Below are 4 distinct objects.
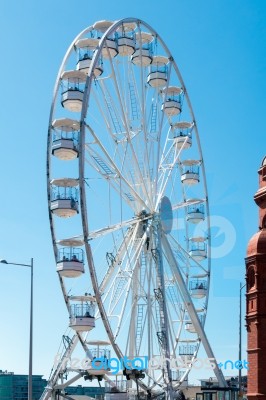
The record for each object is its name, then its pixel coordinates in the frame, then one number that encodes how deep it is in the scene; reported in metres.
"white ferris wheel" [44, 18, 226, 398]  45.16
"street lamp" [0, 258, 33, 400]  39.13
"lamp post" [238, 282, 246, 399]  48.31
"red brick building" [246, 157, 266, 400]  26.89
